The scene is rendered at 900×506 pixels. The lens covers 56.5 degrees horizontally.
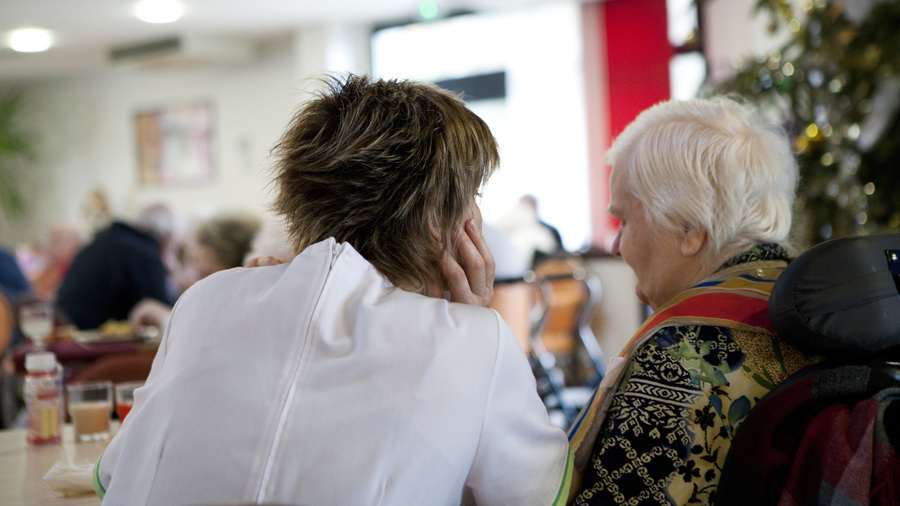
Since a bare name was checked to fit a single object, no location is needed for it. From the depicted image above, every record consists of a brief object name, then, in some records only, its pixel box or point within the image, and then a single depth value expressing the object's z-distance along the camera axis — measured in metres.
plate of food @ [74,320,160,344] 3.35
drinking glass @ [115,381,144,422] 1.61
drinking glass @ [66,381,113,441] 1.60
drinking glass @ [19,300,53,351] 2.53
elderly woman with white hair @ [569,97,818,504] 1.14
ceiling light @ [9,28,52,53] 8.05
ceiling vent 8.30
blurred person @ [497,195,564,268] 5.92
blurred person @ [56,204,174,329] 4.22
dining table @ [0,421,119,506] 1.21
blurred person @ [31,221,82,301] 7.41
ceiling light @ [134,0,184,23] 7.23
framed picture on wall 9.38
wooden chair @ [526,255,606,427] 4.10
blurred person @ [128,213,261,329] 3.36
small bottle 1.58
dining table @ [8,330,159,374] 3.16
